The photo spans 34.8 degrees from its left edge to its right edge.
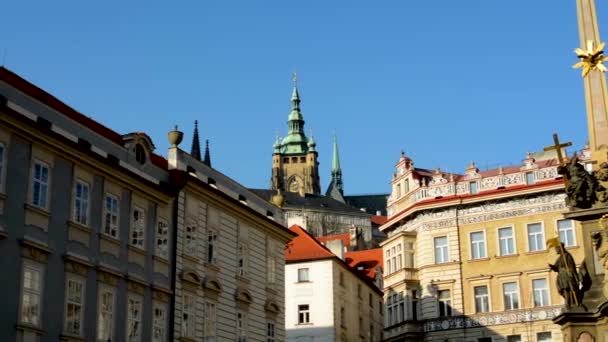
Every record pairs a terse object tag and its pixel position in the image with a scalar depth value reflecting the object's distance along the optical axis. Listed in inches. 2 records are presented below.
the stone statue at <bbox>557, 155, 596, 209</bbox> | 1024.2
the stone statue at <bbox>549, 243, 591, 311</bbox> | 1001.5
